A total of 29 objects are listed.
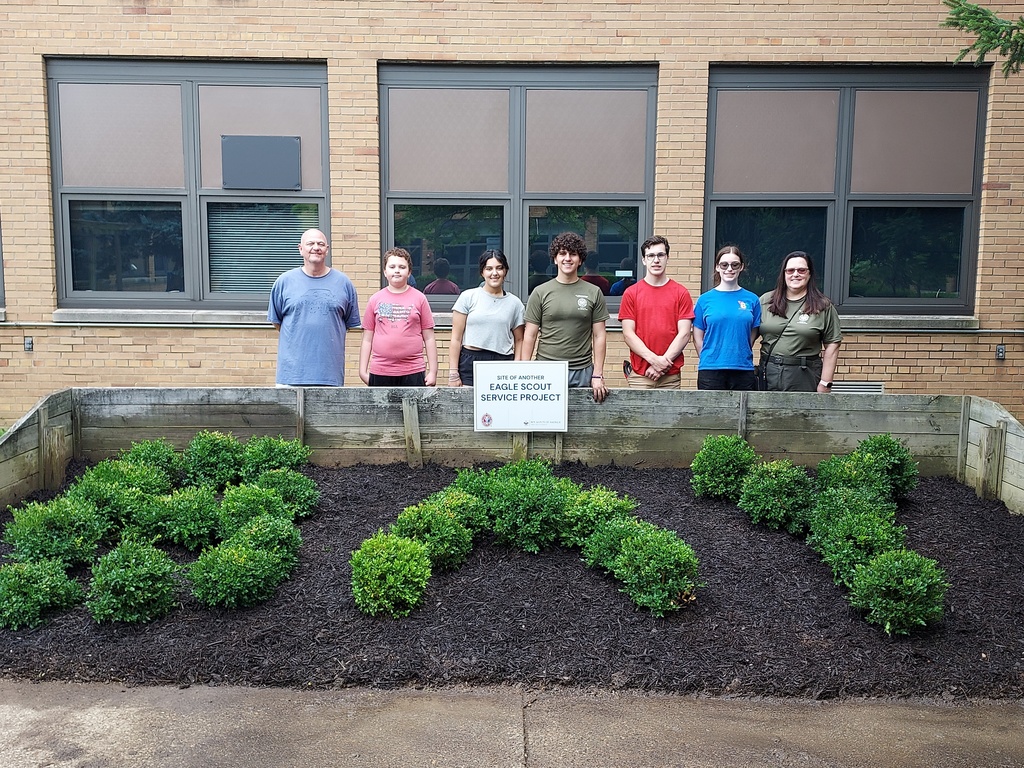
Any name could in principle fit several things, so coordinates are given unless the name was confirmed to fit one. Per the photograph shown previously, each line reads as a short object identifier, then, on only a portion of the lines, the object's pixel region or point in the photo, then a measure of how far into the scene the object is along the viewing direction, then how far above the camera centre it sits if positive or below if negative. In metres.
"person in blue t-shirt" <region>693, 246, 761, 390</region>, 6.32 -0.23
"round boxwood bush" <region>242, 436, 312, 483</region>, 5.89 -1.13
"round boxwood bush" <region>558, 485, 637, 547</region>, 5.02 -1.27
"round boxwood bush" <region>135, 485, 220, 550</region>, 5.07 -1.35
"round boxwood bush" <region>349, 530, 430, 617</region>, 4.28 -1.40
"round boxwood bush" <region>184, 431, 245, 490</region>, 5.89 -1.16
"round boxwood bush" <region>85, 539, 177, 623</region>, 4.21 -1.44
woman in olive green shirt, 6.27 -0.24
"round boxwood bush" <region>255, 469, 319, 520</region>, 5.47 -1.25
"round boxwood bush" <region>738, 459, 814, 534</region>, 5.31 -1.22
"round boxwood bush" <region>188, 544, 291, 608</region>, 4.31 -1.42
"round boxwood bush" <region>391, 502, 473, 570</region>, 4.73 -1.32
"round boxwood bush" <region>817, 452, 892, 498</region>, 5.57 -1.12
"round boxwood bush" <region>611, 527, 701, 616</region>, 4.32 -1.38
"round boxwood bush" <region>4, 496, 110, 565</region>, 4.79 -1.36
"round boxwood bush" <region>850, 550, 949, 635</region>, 4.13 -1.39
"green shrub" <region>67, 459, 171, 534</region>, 5.23 -1.23
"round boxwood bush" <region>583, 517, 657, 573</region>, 4.70 -1.33
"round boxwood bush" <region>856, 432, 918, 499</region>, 5.79 -1.08
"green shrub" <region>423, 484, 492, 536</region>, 4.99 -1.23
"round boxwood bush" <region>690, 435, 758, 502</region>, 5.70 -1.11
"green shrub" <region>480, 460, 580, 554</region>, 4.96 -1.25
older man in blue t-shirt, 6.43 -0.21
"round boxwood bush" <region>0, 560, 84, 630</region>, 4.26 -1.51
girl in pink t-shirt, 6.45 -0.31
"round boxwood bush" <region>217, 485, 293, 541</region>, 5.05 -1.27
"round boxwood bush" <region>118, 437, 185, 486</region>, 5.97 -1.16
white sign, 6.14 -0.72
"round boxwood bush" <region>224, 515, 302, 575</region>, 4.68 -1.33
